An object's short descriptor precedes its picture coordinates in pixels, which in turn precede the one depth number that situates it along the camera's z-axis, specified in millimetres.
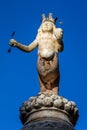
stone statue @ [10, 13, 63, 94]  12546
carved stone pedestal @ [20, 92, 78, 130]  11352
